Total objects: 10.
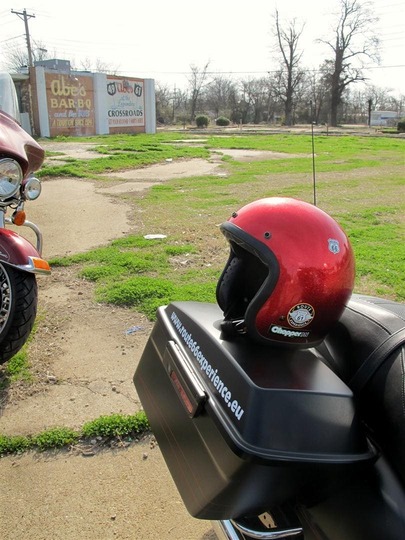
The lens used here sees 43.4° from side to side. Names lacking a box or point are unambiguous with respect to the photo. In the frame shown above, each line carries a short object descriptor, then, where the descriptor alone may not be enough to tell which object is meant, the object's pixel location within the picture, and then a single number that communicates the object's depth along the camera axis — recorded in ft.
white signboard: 107.34
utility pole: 139.33
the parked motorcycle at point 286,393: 4.09
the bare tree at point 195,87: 194.90
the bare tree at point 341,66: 175.52
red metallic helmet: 5.02
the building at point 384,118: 168.85
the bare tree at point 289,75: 183.11
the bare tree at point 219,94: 208.95
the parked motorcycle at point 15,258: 9.21
